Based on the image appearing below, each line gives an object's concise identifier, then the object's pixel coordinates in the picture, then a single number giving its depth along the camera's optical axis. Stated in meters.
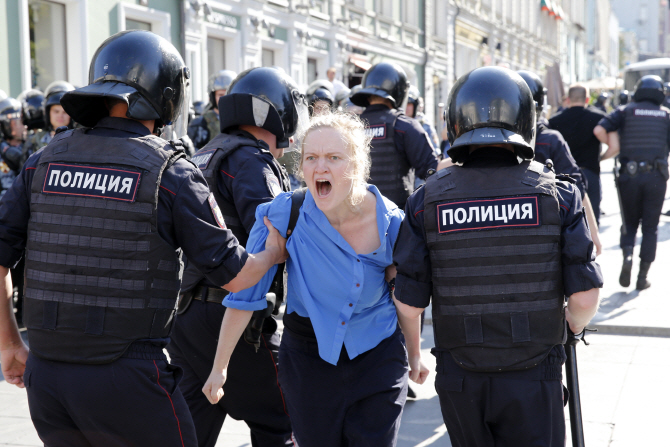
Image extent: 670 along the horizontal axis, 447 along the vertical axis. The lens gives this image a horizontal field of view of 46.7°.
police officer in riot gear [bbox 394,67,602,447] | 2.48
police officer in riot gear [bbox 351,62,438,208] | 5.77
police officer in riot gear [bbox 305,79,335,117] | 9.73
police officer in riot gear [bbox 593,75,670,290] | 7.69
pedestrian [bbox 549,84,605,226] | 8.36
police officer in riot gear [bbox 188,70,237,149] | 8.27
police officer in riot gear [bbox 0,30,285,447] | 2.36
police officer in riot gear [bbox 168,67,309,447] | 3.26
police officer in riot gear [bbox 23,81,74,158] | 7.21
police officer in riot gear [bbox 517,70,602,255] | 5.49
